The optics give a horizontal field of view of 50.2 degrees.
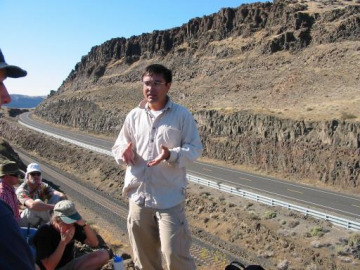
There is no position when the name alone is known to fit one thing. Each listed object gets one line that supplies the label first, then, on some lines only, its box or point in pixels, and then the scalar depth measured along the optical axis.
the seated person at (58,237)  5.27
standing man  4.37
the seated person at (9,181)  6.71
